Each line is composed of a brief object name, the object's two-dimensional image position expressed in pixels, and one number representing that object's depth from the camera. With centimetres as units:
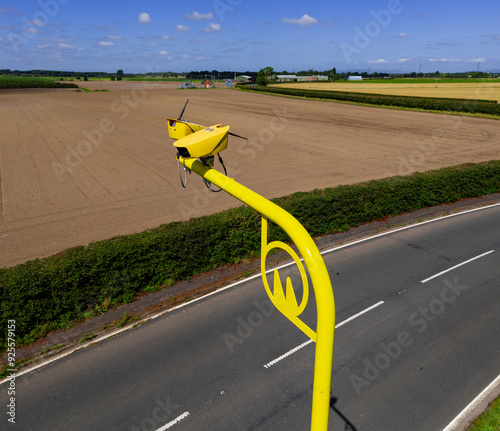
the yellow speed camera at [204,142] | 282
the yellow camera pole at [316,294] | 221
